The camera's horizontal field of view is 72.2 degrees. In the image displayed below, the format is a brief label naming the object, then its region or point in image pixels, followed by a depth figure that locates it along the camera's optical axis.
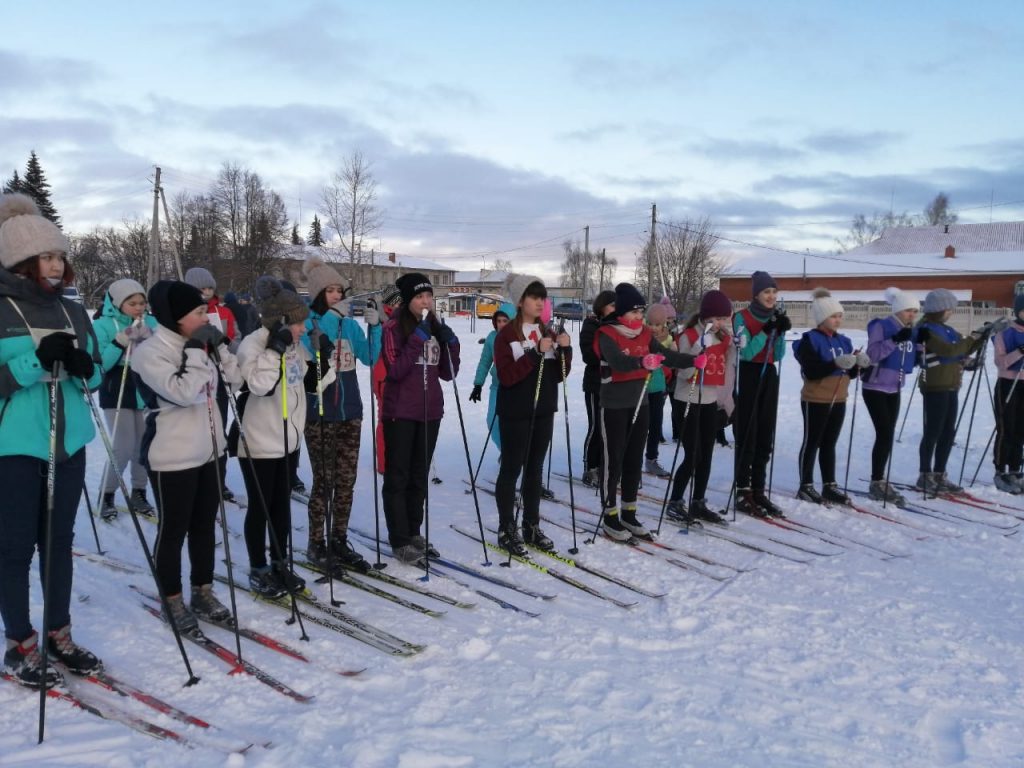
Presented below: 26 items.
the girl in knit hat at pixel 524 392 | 4.68
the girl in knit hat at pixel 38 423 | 2.85
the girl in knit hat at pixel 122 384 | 5.16
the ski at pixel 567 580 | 4.17
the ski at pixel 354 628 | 3.45
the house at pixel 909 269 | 38.19
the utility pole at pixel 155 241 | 27.10
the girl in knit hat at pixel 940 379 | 6.63
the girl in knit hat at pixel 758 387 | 5.96
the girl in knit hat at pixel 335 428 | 4.34
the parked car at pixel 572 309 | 37.19
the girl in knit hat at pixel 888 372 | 6.30
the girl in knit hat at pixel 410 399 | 4.57
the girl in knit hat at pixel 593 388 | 6.22
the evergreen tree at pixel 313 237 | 69.28
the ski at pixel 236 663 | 3.03
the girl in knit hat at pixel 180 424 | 3.31
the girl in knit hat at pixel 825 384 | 6.08
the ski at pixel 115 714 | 2.69
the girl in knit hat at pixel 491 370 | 6.48
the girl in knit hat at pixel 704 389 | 5.59
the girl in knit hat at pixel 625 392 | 5.09
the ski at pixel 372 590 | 3.90
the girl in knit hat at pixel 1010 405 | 6.89
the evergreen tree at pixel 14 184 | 46.81
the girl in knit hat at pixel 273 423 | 3.78
